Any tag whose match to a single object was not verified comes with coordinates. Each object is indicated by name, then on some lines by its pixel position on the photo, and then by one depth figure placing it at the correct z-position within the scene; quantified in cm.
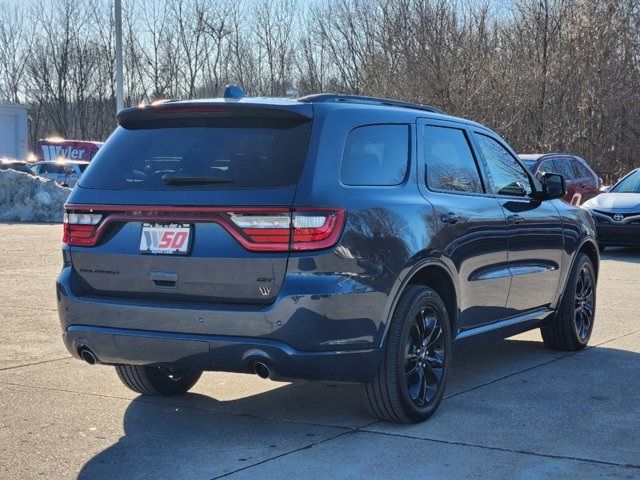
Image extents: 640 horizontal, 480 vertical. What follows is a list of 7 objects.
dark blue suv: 525
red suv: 1950
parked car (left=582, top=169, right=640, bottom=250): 1667
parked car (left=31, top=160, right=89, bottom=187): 4088
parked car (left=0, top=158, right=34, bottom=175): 3906
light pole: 2692
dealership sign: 5297
